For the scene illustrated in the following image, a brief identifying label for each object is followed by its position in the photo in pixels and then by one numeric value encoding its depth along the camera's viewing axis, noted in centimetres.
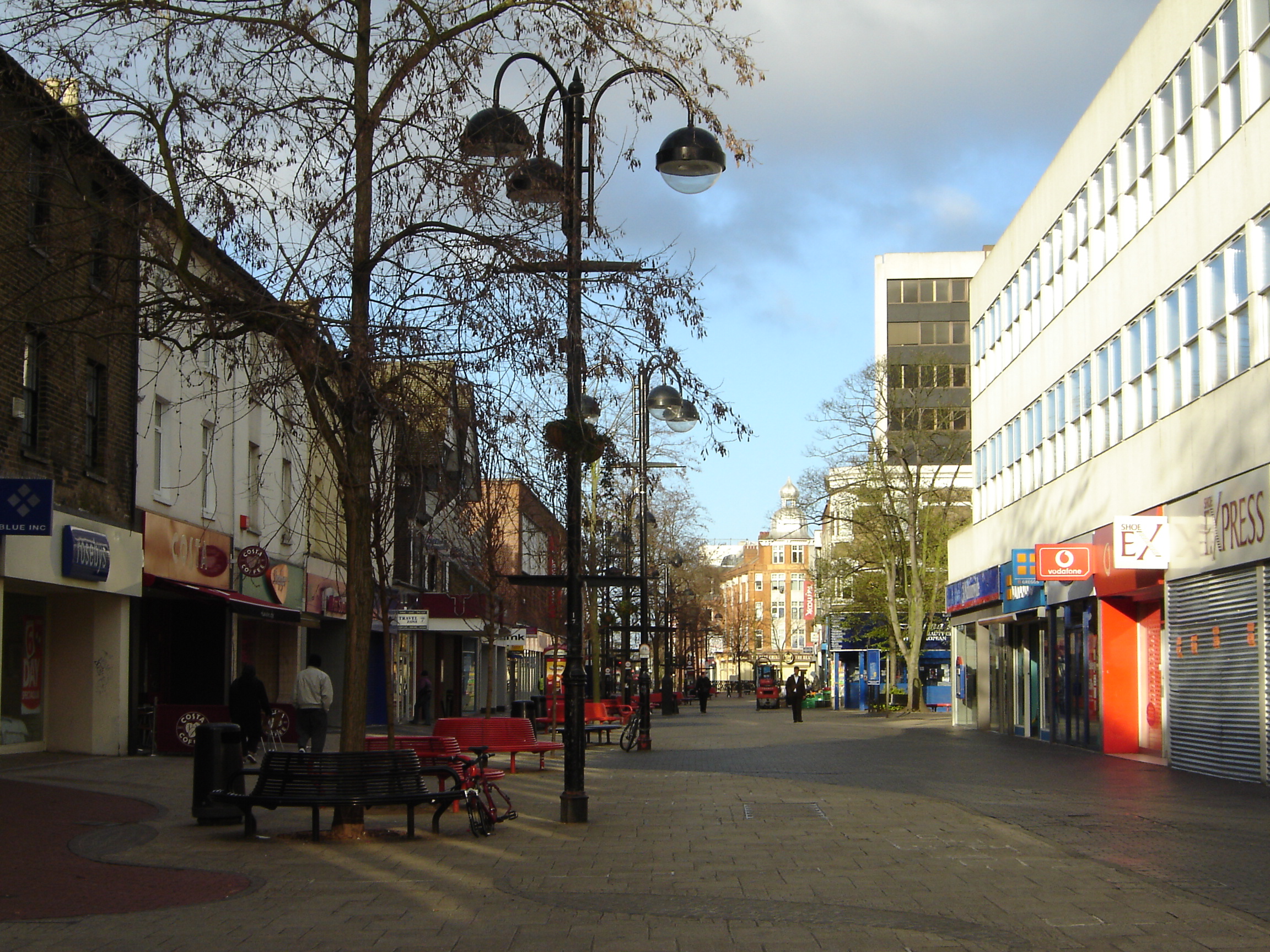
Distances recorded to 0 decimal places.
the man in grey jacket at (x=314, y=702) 1969
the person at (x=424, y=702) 4316
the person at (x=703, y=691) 6284
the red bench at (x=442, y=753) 1362
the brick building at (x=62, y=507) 1995
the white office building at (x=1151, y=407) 1927
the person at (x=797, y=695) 4634
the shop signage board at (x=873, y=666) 6850
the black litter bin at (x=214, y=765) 1340
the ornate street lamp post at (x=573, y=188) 1273
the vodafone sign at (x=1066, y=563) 2480
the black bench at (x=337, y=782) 1220
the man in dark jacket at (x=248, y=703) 2177
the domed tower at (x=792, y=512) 5178
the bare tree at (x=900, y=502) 5231
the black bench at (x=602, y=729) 2776
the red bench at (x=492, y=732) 2012
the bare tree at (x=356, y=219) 1202
